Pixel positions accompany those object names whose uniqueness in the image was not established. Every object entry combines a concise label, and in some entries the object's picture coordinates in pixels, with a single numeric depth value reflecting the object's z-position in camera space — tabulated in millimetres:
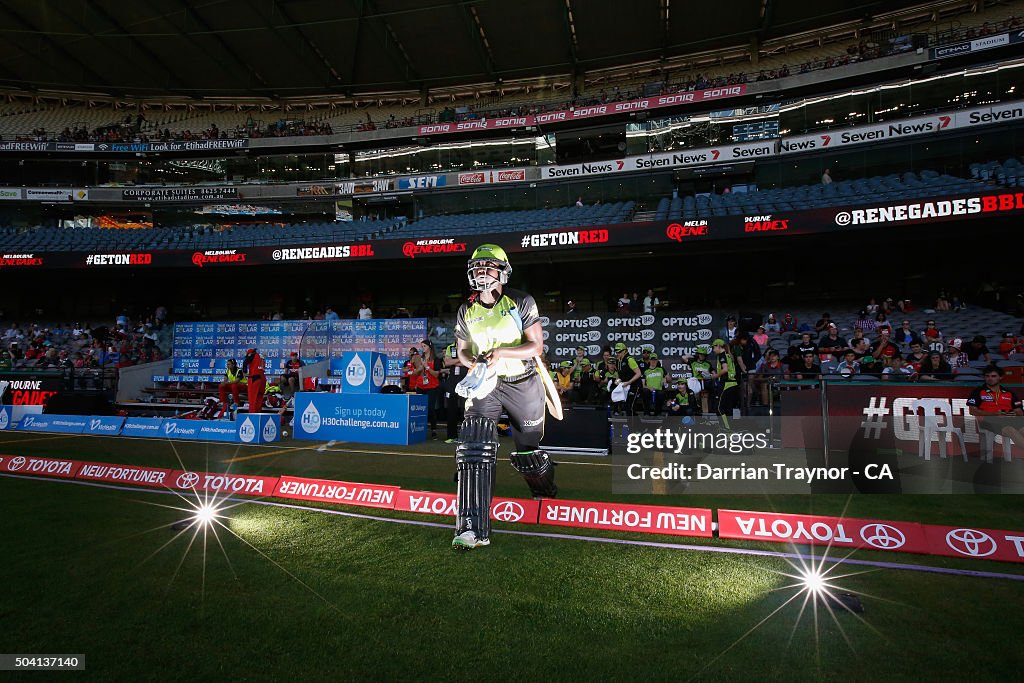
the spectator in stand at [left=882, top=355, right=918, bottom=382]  7970
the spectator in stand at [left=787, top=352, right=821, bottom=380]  11523
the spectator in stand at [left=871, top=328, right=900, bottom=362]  11508
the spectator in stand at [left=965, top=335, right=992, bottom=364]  12383
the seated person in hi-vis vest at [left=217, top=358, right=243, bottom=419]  13600
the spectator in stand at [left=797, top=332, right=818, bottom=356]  12494
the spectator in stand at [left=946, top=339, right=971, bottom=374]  11539
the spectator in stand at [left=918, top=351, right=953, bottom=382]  10252
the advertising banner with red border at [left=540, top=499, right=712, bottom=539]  4574
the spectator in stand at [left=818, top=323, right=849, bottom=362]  12125
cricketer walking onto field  4395
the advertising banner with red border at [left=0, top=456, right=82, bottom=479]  6945
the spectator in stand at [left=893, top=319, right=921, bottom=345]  13841
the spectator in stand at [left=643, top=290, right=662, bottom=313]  19036
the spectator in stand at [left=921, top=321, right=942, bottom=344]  13375
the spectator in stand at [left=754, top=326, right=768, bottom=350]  15328
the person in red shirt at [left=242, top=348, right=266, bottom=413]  12954
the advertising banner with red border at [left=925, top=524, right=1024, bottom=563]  3936
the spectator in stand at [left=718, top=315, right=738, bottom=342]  15104
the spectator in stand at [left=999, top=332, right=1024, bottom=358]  12727
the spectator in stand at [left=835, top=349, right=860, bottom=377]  11078
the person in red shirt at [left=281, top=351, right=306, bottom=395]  16453
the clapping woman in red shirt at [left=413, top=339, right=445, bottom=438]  12180
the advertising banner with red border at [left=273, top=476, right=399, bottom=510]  5500
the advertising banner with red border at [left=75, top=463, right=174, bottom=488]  6348
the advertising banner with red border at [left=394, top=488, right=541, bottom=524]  4992
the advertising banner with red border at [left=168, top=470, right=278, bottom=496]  5852
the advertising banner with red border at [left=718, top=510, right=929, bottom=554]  4105
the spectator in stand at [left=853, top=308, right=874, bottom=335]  15785
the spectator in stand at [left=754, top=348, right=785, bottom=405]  10070
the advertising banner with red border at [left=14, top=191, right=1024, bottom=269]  14945
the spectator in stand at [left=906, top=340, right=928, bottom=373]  10702
